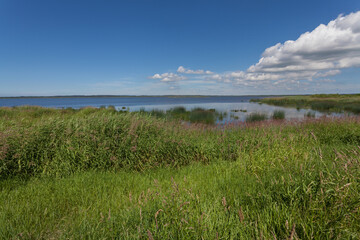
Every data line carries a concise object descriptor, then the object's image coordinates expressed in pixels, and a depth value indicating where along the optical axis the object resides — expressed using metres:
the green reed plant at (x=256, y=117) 22.61
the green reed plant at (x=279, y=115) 24.45
